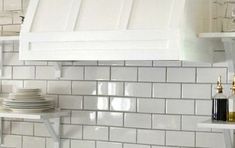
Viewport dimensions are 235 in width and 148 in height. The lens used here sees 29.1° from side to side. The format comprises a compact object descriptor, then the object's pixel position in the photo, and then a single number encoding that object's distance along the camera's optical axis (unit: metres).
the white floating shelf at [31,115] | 2.19
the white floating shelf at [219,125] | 1.75
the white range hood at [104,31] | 1.81
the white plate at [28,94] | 2.26
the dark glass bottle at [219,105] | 1.93
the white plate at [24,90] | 2.27
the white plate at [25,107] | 2.26
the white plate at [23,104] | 2.25
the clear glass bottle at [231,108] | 1.89
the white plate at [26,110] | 2.25
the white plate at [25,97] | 2.26
